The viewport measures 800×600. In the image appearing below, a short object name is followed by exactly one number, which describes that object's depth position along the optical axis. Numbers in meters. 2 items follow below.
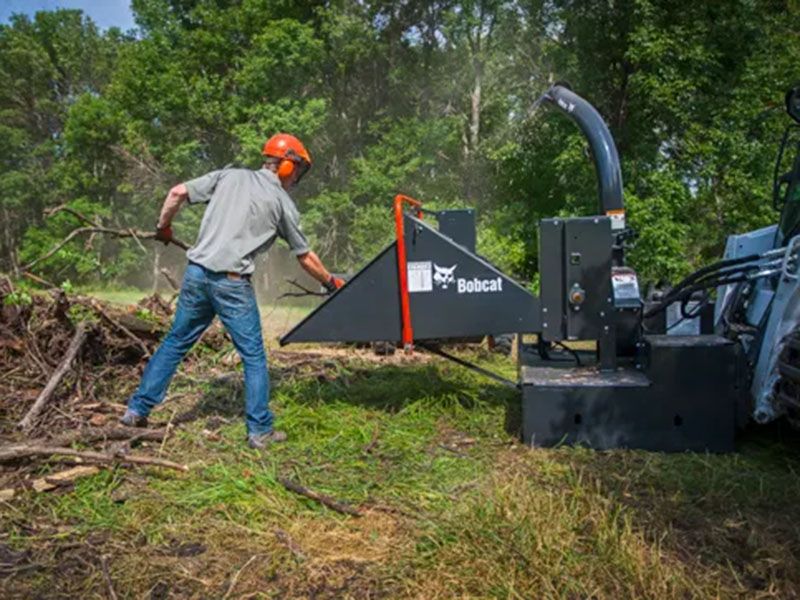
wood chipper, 4.28
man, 4.41
